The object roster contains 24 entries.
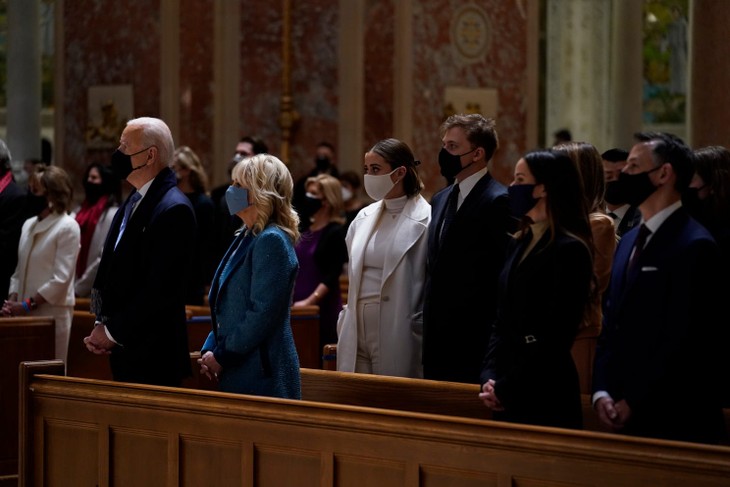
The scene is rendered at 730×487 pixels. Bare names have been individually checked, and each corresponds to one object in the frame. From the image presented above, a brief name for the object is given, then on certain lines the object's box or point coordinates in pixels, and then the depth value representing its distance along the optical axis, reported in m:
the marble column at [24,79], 25.97
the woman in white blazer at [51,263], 14.72
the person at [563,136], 24.02
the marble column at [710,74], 15.09
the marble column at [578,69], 32.84
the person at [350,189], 22.50
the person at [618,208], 11.91
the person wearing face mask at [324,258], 16.69
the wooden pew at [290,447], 7.52
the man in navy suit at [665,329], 8.06
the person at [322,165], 21.12
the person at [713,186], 10.22
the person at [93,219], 17.77
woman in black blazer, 8.45
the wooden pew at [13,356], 13.45
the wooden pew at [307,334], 15.92
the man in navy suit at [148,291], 10.34
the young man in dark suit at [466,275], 10.81
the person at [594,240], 9.86
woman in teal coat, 9.95
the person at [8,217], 15.02
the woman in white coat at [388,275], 11.38
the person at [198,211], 17.08
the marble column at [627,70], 26.92
